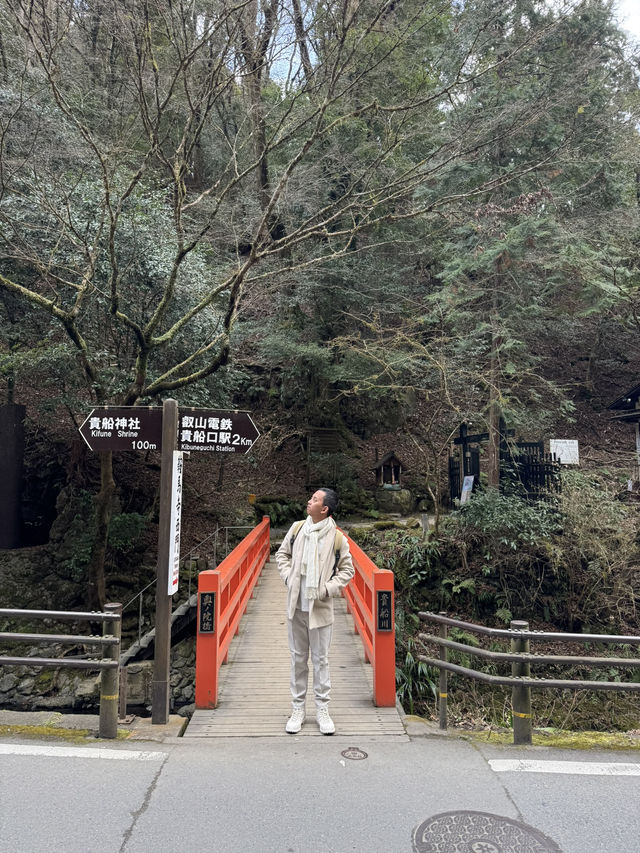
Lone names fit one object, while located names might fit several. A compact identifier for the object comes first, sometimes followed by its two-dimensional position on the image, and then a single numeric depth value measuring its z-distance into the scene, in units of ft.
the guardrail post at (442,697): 15.08
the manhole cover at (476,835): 9.39
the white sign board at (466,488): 41.32
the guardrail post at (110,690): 14.03
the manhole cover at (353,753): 12.98
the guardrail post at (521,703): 13.88
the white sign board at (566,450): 44.14
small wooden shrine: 53.16
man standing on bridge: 14.34
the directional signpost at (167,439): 15.62
